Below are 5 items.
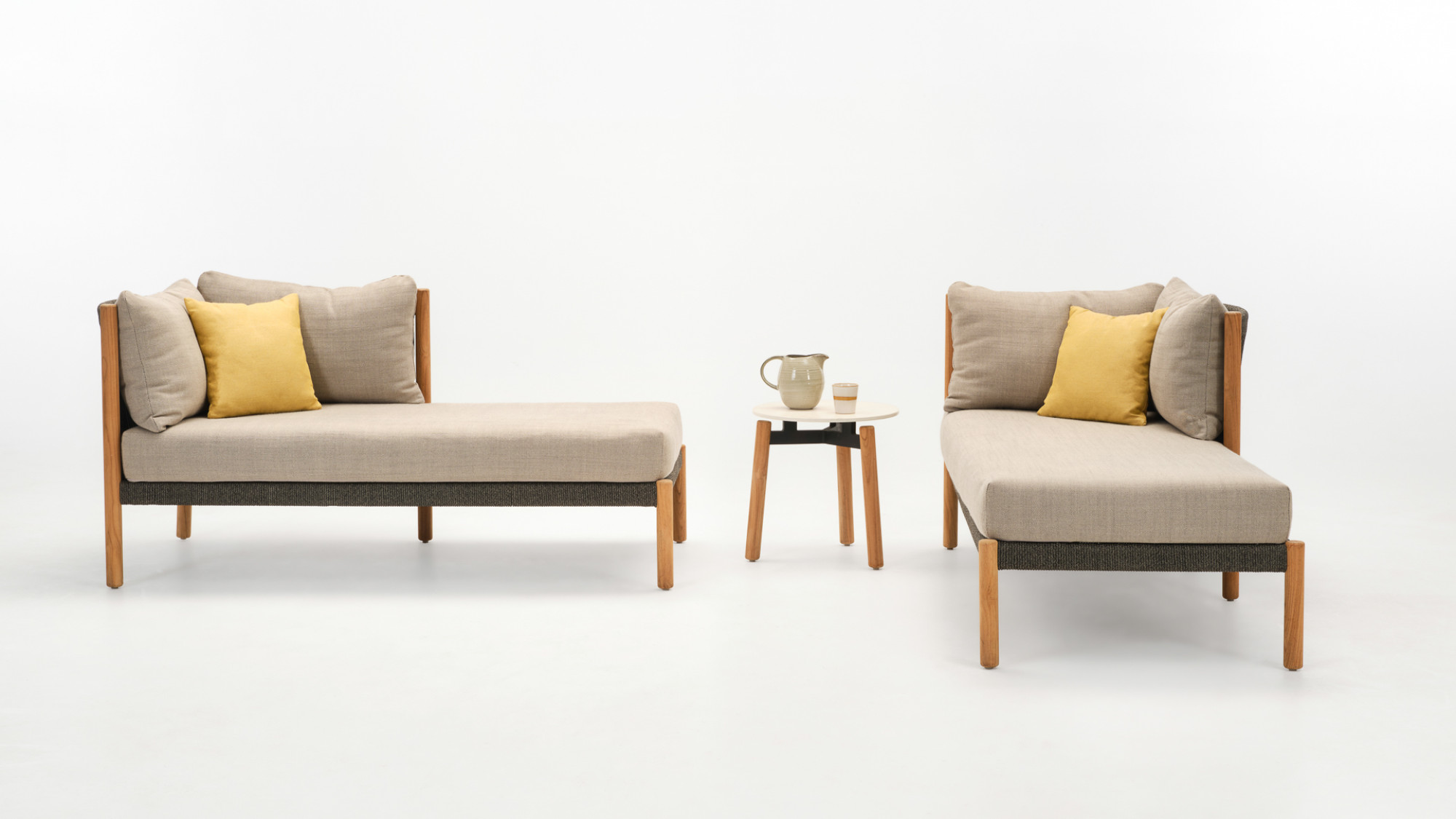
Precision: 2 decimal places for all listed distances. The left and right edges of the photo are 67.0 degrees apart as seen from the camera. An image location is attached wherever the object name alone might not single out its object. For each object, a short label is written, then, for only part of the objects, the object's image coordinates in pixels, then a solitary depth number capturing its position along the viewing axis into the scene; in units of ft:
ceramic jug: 11.13
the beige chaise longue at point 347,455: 10.00
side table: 10.76
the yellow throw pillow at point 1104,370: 10.74
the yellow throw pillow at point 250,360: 10.92
